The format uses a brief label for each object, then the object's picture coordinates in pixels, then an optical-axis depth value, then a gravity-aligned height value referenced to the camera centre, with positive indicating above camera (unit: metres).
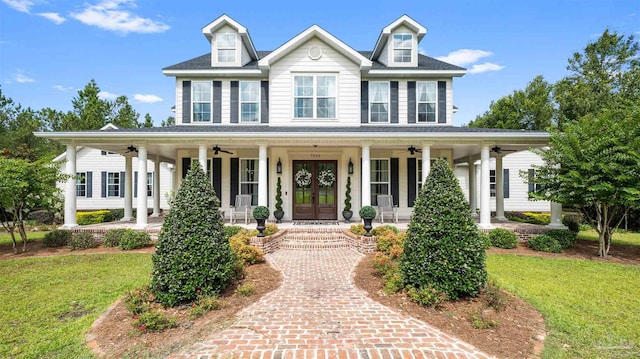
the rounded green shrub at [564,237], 9.25 -1.77
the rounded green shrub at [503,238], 9.27 -1.82
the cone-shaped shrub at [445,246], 4.62 -1.05
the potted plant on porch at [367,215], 9.05 -1.05
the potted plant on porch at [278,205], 11.84 -0.94
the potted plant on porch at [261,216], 8.77 -1.03
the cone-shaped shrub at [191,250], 4.45 -1.05
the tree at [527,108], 28.86 +7.25
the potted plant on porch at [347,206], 11.75 -0.99
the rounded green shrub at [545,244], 8.96 -1.94
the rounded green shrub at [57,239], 9.57 -1.79
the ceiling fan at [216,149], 11.05 +1.24
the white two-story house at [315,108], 12.09 +3.10
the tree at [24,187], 8.40 -0.11
